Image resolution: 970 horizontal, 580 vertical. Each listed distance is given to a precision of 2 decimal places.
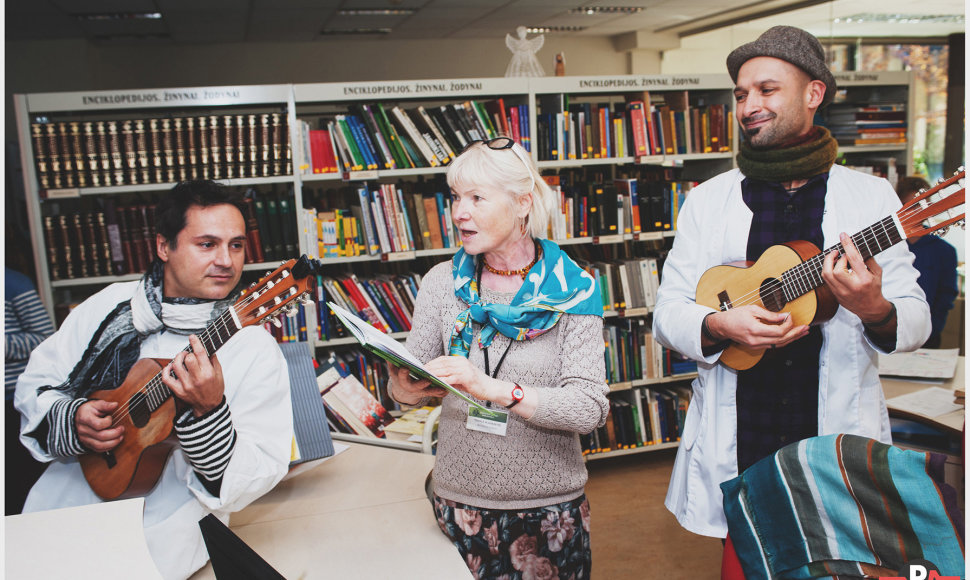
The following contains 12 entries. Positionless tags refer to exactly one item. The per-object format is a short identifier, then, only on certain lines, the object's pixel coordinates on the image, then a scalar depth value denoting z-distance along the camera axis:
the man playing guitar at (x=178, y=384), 1.56
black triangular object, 0.90
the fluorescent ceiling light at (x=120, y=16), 6.55
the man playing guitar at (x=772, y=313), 1.70
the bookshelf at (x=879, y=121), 4.62
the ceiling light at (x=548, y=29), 9.00
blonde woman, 1.53
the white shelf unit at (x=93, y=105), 3.20
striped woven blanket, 1.13
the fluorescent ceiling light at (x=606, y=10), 7.85
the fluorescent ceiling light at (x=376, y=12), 7.29
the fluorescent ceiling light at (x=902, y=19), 6.78
